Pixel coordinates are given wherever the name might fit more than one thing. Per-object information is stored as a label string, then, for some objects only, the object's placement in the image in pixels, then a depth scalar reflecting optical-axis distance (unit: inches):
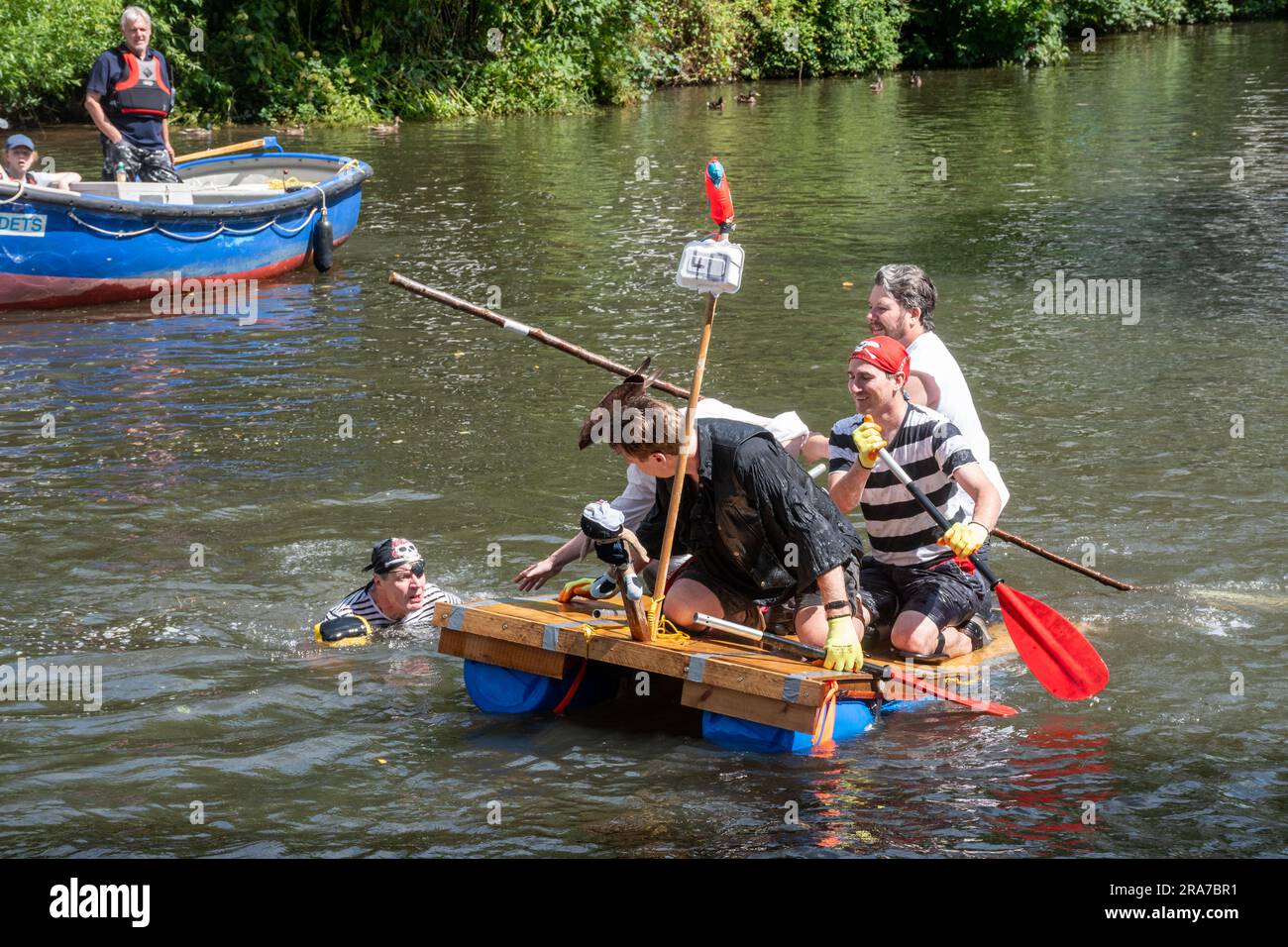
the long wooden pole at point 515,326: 291.5
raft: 237.3
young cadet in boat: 563.8
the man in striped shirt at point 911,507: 258.4
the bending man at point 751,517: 241.0
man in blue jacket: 612.4
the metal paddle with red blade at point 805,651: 250.2
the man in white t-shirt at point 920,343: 277.1
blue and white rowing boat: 556.1
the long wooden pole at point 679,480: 242.5
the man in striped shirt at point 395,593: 301.7
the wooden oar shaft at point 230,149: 682.2
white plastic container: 246.5
